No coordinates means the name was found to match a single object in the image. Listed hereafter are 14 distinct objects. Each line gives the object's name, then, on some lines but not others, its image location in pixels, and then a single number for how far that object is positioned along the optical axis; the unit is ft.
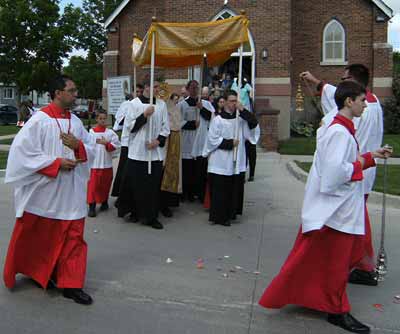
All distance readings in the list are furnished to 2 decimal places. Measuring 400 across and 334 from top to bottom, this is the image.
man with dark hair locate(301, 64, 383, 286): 16.96
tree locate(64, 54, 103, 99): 158.61
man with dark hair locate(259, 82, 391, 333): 13.52
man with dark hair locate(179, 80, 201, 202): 29.86
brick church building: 65.57
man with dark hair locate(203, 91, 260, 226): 25.52
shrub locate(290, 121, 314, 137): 69.63
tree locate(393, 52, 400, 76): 77.67
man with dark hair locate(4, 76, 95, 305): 15.23
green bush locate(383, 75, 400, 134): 70.33
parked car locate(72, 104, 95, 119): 144.39
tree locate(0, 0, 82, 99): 112.06
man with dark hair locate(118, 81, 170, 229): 24.72
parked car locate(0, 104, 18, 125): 120.37
